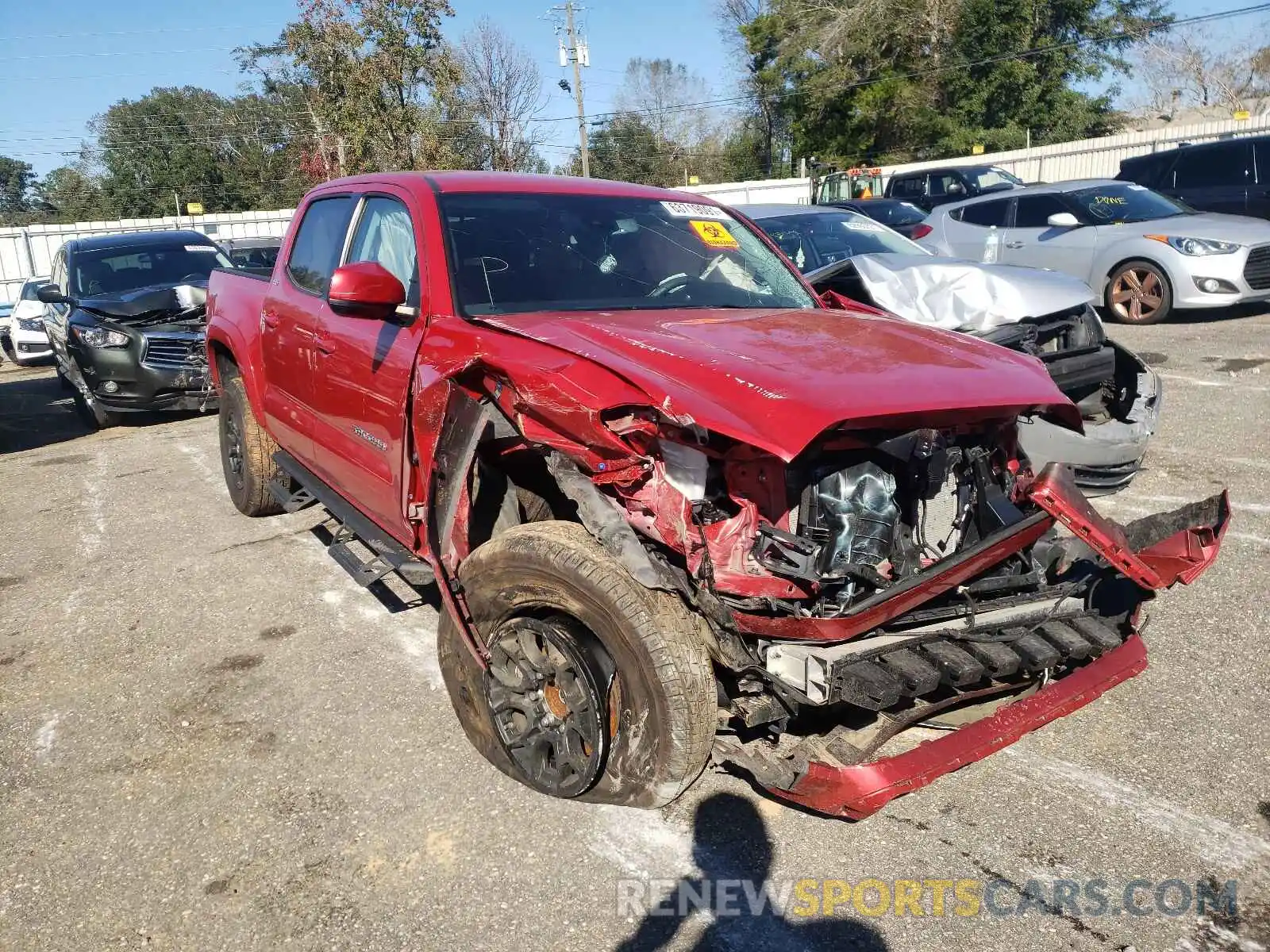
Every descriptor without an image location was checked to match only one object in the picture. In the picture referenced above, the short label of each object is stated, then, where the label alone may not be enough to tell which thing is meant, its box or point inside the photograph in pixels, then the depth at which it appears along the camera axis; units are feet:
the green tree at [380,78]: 74.69
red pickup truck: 8.25
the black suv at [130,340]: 29.78
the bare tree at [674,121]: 176.35
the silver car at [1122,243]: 34.24
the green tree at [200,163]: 160.56
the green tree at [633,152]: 171.53
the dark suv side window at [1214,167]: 44.21
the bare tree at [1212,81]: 143.54
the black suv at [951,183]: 59.11
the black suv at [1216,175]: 43.62
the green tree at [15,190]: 165.07
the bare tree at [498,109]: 114.11
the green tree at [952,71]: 119.65
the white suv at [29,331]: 48.67
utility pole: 132.46
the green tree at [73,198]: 162.40
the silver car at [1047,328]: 15.14
